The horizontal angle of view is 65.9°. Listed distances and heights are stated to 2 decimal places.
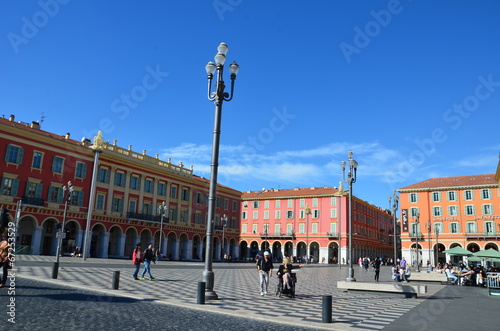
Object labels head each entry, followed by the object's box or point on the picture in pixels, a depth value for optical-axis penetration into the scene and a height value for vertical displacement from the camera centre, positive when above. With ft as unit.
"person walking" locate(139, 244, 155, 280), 54.19 -2.87
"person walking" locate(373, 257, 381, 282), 78.83 -3.88
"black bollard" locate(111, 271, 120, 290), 42.14 -5.12
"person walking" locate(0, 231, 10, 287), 35.63 -2.54
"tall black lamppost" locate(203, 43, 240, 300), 37.11 +10.84
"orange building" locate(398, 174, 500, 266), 181.98 +17.66
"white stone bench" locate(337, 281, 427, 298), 45.78 -4.91
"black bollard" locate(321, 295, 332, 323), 28.04 -4.69
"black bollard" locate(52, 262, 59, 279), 49.06 -4.98
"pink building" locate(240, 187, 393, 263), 219.61 +11.82
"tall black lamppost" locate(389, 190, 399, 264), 100.36 +11.78
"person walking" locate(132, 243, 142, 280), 53.37 -2.96
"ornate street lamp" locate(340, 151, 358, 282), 69.24 +13.22
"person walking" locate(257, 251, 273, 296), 44.39 -3.11
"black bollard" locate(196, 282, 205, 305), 34.78 -5.02
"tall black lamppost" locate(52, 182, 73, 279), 49.15 -1.13
